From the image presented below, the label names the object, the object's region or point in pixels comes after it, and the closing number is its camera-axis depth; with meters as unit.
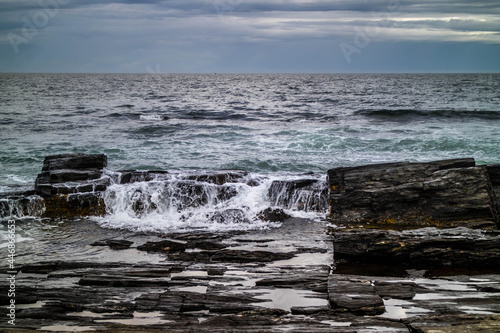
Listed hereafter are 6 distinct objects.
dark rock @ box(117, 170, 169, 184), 13.63
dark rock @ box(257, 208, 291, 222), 11.68
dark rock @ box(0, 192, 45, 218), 11.82
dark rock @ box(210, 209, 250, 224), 11.59
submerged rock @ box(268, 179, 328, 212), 12.53
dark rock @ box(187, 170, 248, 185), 13.38
